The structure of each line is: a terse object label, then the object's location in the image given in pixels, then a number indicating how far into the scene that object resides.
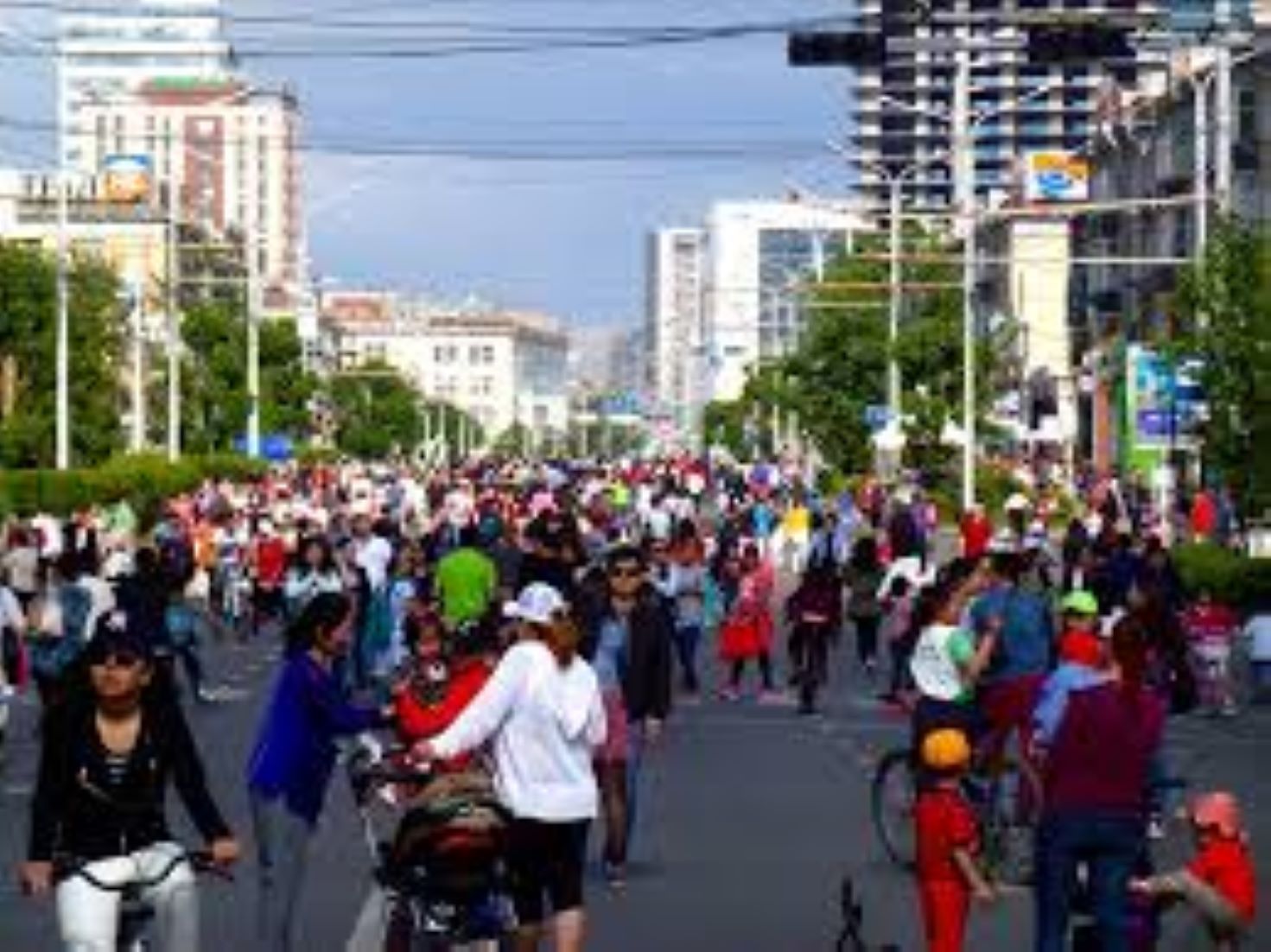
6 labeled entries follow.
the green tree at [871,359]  94.00
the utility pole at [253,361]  127.12
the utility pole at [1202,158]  64.36
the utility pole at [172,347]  108.19
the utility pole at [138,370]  114.00
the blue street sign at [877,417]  91.94
